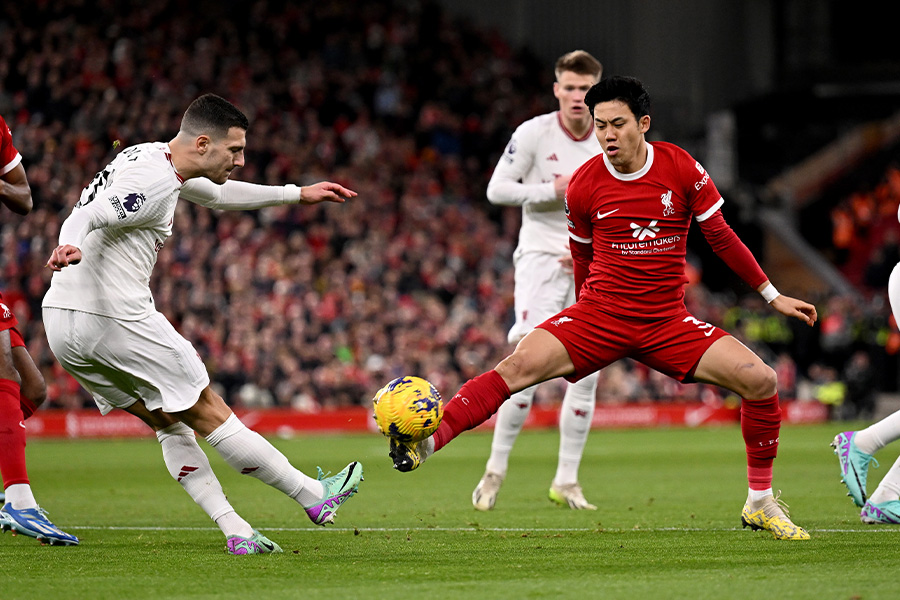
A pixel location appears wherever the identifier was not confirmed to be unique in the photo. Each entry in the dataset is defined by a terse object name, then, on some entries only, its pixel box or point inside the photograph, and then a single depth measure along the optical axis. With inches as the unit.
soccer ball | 429.1
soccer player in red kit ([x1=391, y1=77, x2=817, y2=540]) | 468.4
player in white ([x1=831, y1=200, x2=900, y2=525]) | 515.2
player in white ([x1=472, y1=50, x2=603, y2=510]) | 653.9
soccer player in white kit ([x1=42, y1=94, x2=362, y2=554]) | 441.4
